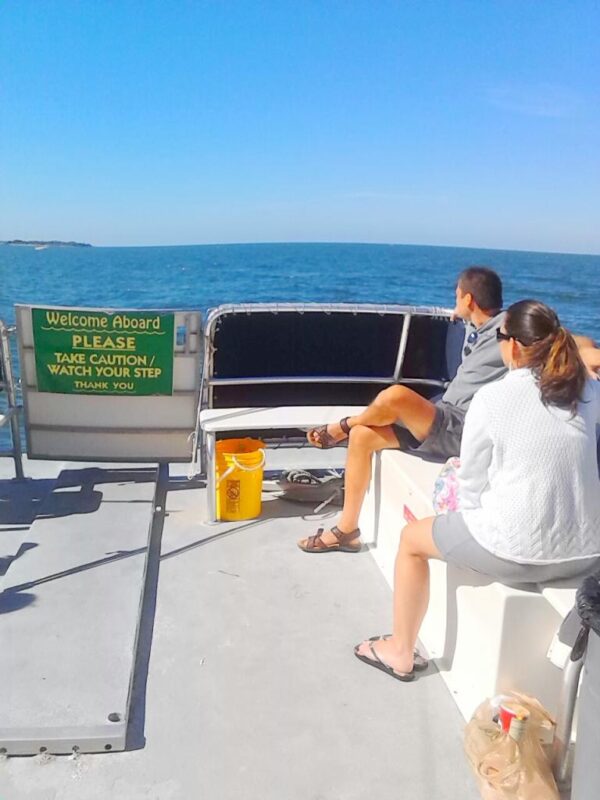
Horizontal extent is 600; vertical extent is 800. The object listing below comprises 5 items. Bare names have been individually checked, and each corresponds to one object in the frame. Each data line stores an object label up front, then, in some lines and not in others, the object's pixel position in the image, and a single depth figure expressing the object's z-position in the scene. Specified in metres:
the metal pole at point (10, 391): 4.27
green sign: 4.38
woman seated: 2.11
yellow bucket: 3.97
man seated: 3.41
